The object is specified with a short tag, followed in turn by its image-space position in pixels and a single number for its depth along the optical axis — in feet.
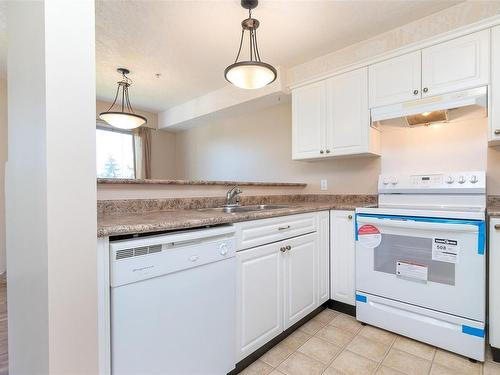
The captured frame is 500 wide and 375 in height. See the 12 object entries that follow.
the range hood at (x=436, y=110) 5.78
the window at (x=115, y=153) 14.24
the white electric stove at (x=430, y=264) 5.07
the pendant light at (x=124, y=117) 10.07
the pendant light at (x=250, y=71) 5.92
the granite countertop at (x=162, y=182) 4.89
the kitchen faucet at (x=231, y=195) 6.86
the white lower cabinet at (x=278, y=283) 4.74
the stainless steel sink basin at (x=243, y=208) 6.51
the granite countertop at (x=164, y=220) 3.21
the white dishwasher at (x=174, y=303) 3.14
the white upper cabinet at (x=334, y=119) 7.54
